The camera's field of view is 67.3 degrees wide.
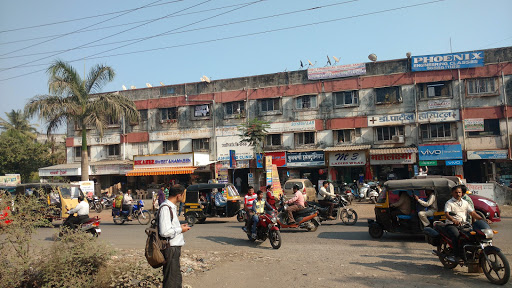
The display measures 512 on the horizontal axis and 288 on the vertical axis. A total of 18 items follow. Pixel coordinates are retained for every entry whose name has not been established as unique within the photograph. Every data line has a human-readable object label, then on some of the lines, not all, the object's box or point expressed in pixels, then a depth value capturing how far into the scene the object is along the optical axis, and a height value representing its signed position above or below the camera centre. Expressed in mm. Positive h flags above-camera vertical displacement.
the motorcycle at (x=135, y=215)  17125 -1938
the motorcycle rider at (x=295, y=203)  12008 -1193
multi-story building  26516 +3236
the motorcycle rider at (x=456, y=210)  6734 -925
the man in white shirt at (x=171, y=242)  5070 -965
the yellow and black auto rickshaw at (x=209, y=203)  15938 -1432
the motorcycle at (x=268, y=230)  9539 -1626
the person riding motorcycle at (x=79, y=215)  11172 -1216
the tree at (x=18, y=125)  44028 +6056
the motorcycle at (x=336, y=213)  13492 -1744
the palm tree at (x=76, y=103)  22984 +4433
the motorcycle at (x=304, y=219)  12031 -1679
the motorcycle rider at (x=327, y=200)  13500 -1268
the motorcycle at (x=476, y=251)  5855 -1503
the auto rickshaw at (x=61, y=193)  16802 -882
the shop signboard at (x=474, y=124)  26297 +2381
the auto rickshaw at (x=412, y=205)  9961 -1173
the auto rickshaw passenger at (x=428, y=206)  9477 -1162
